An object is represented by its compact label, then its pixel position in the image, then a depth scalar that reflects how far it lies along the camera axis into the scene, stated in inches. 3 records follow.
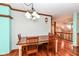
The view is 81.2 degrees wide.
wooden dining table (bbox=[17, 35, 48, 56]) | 48.0
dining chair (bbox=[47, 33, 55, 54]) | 66.4
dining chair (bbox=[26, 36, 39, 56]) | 50.4
